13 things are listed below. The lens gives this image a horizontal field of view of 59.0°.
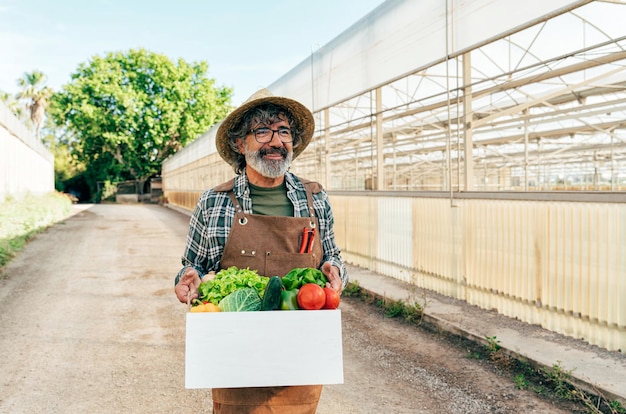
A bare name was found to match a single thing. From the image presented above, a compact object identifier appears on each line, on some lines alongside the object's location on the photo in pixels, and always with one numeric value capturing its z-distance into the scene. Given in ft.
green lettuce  7.15
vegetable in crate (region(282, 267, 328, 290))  7.03
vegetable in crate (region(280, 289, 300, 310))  6.66
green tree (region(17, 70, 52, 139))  183.93
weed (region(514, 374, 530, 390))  14.46
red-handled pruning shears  8.16
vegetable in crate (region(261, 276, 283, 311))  6.75
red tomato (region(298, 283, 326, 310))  6.61
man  7.63
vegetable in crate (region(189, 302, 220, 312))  6.69
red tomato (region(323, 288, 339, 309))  6.80
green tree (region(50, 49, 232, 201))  130.13
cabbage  6.72
